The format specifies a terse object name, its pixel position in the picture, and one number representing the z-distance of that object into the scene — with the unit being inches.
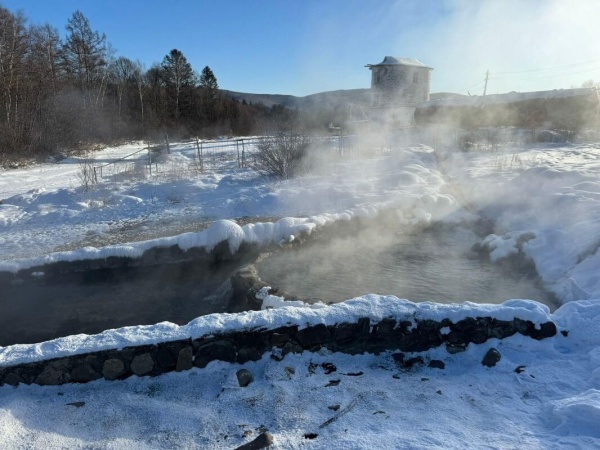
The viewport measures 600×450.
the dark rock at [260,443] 85.2
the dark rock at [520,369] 107.9
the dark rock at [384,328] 120.4
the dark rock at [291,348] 116.3
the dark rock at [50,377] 106.5
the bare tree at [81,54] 1102.4
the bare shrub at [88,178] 394.7
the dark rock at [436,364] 113.0
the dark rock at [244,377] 107.7
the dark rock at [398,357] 116.7
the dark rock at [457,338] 118.8
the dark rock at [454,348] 117.4
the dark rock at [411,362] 114.3
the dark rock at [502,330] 119.0
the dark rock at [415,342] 119.6
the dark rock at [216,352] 112.7
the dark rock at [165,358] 111.0
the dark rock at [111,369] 108.5
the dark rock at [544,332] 117.9
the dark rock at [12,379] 105.7
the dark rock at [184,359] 111.7
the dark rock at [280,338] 116.9
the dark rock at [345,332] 119.0
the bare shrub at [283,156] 457.1
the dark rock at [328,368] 112.2
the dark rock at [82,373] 107.6
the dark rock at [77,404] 100.1
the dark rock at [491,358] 111.6
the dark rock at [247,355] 114.4
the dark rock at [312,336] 117.9
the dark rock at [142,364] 109.9
